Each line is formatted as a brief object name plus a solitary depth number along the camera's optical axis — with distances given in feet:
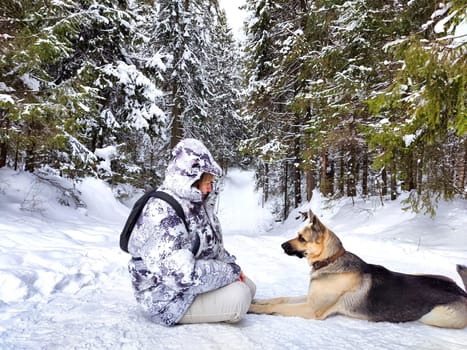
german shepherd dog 9.53
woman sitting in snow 8.08
